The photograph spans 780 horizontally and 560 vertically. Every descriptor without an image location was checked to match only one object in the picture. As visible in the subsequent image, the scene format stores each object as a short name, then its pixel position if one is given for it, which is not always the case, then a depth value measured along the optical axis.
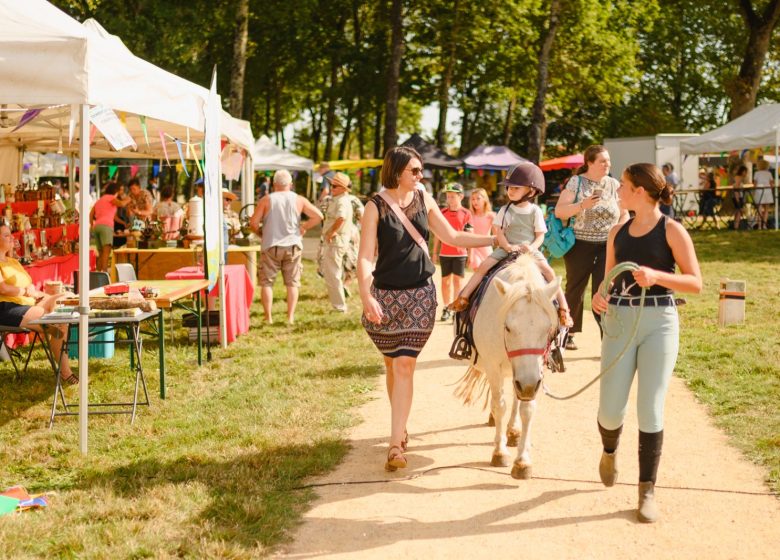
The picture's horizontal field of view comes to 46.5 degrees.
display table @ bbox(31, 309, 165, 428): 6.87
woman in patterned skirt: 5.70
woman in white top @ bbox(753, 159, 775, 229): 24.50
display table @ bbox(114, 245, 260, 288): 12.81
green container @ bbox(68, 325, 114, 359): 9.59
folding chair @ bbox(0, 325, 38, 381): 7.80
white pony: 5.16
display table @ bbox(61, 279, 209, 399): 7.87
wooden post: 11.55
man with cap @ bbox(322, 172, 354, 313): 12.99
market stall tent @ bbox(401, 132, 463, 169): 31.34
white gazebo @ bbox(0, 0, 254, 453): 6.07
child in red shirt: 11.53
